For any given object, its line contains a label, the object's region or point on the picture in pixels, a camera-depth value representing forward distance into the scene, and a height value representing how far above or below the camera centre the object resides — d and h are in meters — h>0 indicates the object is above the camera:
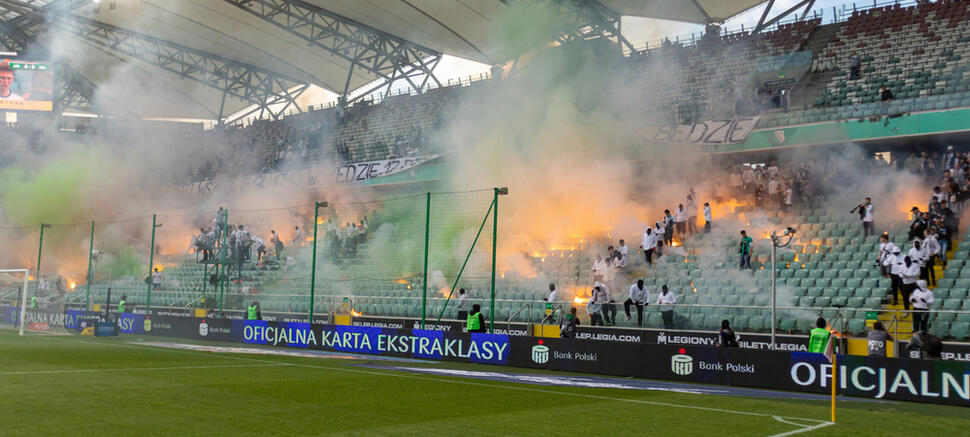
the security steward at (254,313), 22.41 -1.13
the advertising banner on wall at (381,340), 16.12 -1.46
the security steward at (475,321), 16.70 -0.87
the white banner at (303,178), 31.38 +4.31
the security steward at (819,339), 13.14 -0.79
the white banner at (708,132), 23.20 +4.83
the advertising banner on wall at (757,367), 10.32 -1.24
